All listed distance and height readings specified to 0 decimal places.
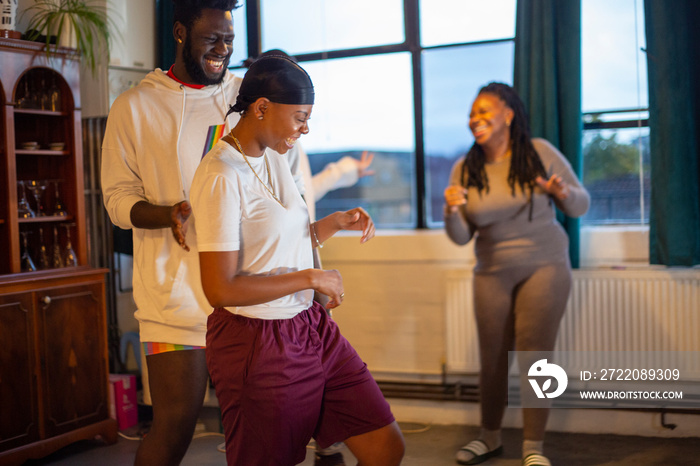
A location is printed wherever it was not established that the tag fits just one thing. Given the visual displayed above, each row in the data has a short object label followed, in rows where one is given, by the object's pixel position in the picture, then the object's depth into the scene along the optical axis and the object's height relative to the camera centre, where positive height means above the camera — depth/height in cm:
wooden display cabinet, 290 -19
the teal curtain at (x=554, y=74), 306 +67
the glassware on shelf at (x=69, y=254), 327 -10
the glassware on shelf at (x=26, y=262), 312 -12
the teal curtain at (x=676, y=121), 290 +42
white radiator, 293 -42
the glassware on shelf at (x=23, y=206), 310 +14
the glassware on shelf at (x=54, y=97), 328 +67
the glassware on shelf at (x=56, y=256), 324 -10
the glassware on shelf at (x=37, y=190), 317 +21
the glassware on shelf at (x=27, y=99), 319 +65
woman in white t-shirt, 134 -17
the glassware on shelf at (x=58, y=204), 327 +15
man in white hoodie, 169 +13
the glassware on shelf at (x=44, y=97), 325 +66
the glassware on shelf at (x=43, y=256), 321 -10
